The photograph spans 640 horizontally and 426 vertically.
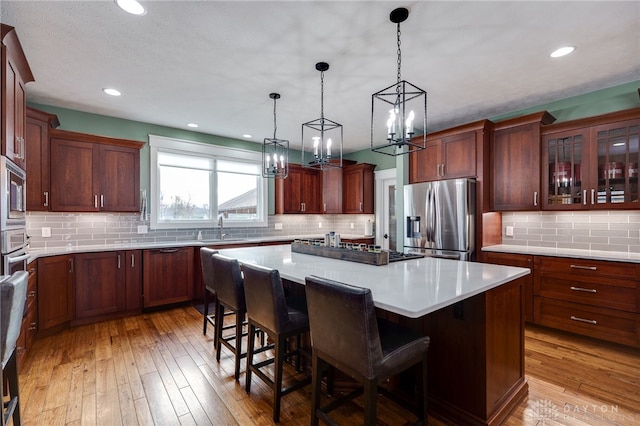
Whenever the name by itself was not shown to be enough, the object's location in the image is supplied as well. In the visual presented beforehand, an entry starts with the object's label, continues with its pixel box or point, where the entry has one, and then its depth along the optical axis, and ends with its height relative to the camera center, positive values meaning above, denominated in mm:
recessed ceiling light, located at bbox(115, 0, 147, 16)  1923 +1333
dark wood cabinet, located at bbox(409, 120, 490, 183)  3828 +763
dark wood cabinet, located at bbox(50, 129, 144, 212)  3537 +519
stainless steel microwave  2025 +149
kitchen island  1719 -723
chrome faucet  4965 -151
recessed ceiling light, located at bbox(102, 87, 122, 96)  3223 +1320
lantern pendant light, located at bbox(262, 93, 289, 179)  3232 +571
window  4555 +465
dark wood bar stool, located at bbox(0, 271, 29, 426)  1309 -505
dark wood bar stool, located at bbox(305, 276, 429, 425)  1365 -657
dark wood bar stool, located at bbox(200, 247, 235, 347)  2833 -530
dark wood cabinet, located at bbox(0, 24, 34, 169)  2062 +920
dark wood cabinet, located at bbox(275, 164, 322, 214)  5664 +417
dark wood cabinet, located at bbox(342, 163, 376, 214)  5859 +469
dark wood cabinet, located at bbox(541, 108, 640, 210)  2963 +499
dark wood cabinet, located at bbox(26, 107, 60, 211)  3230 +613
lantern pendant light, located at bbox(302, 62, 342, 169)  2805 +1288
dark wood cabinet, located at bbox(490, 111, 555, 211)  3501 +578
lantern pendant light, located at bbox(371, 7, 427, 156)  1942 +1283
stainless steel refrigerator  3748 -79
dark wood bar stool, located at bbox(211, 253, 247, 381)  2336 -595
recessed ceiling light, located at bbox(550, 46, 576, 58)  2482 +1316
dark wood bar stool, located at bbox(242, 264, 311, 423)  1883 -662
